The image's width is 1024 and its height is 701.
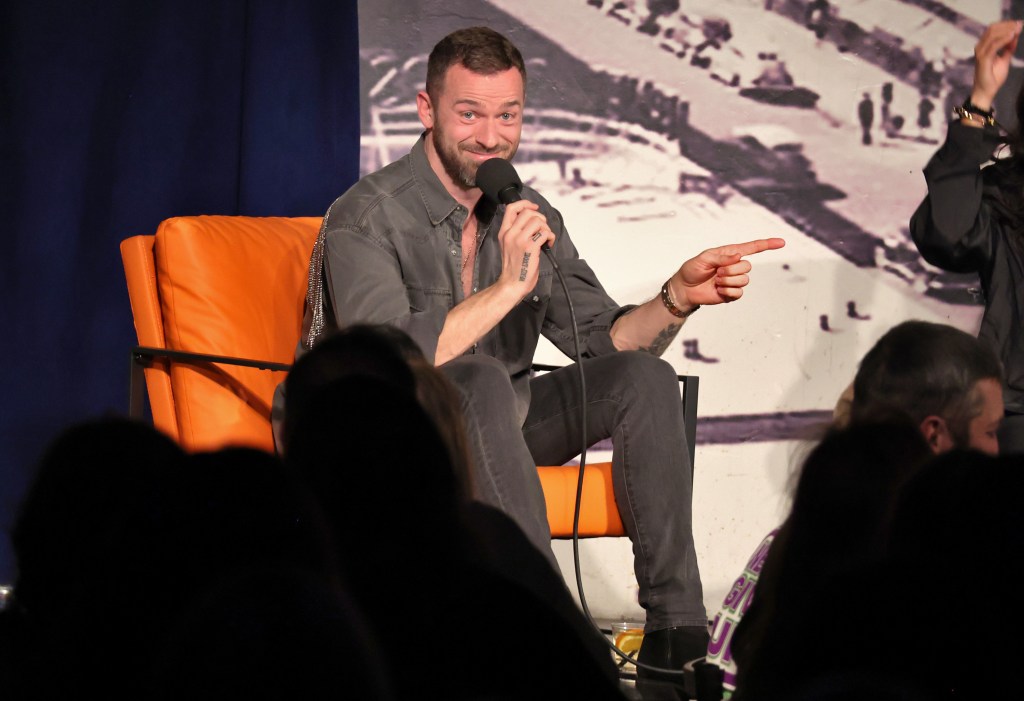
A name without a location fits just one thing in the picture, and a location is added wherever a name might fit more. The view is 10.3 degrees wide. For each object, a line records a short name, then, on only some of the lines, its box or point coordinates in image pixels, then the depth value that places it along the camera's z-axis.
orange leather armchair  8.39
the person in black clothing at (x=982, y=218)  8.37
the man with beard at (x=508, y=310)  8.28
